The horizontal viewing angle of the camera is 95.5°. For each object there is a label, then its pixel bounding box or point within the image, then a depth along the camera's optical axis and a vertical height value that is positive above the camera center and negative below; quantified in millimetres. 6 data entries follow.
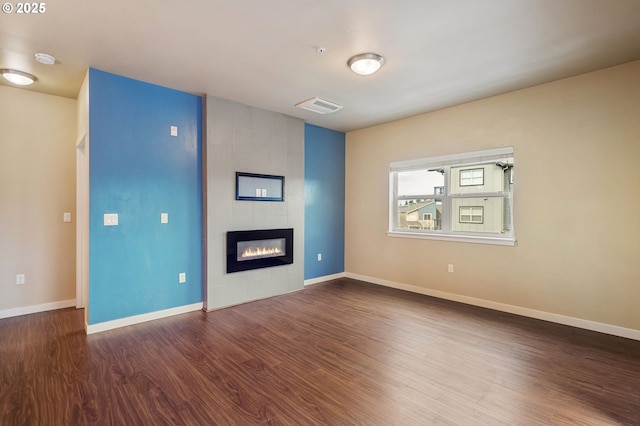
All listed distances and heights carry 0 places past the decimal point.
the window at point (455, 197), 3896 +236
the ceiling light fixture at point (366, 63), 2811 +1490
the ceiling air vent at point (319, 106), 3998 +1534
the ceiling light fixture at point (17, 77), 3105 +1492
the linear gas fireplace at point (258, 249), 4066 -538
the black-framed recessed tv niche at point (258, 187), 4180 +393
